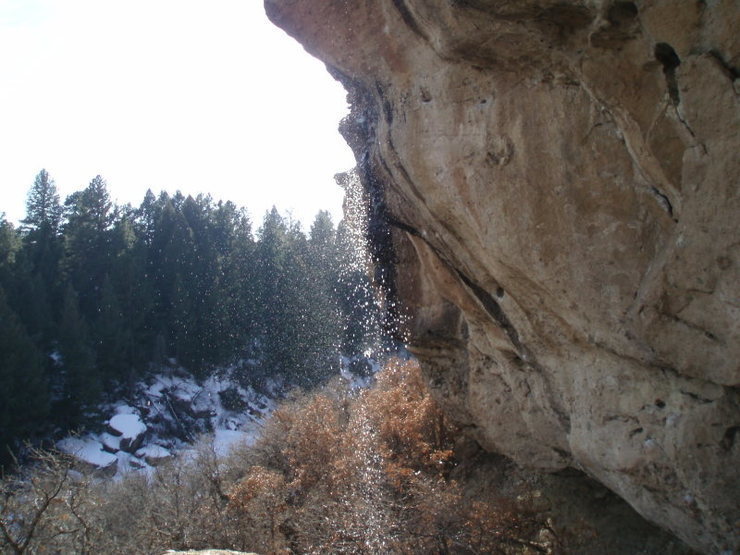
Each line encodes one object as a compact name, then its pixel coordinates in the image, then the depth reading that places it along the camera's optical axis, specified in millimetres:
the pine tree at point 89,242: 37500
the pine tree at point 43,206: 39406
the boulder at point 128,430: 31188
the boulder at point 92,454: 27669
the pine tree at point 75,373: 30500
